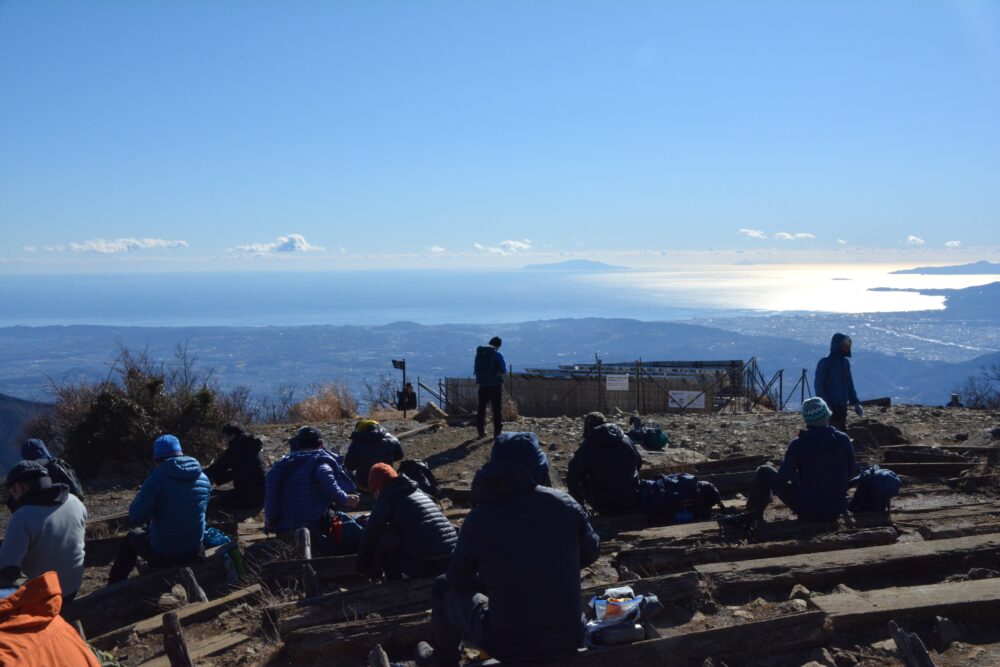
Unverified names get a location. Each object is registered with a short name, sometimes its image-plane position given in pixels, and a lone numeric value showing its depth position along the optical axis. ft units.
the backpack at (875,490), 23.67
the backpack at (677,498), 25.20
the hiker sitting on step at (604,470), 24.52
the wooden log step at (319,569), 21.02
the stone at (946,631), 15.55
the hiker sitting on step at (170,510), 22.31
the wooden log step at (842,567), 18.57
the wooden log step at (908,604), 16.01
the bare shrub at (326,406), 62.91
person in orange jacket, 10.71
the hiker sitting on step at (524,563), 13.05
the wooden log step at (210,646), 17.85
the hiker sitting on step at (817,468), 22.29
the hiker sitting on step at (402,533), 18.19
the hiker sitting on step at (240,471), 31.17
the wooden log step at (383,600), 17.30
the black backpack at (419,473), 25.04
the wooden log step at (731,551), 20.68
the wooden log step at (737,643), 14.40
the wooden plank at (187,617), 19.69
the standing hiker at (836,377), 35.42
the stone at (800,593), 17.90
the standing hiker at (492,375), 43.60
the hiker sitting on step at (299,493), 23.93
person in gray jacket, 18.60
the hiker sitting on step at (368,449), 28.14
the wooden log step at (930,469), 32.09
